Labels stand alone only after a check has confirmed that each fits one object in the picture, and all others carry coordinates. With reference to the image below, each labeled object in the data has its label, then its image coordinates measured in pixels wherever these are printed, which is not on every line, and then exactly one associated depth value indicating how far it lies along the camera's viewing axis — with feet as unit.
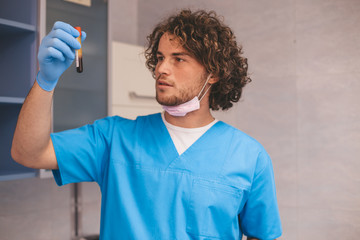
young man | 3.37
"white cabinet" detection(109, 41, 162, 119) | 5.85
